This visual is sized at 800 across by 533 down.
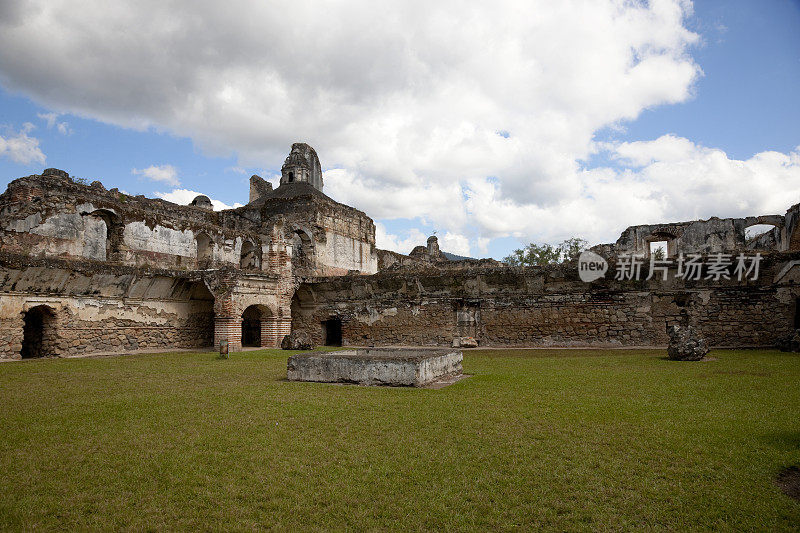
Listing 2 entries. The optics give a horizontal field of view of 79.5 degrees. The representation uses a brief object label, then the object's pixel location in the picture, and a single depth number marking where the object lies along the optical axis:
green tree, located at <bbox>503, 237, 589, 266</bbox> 43.44
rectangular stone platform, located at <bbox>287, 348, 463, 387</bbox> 7.43
